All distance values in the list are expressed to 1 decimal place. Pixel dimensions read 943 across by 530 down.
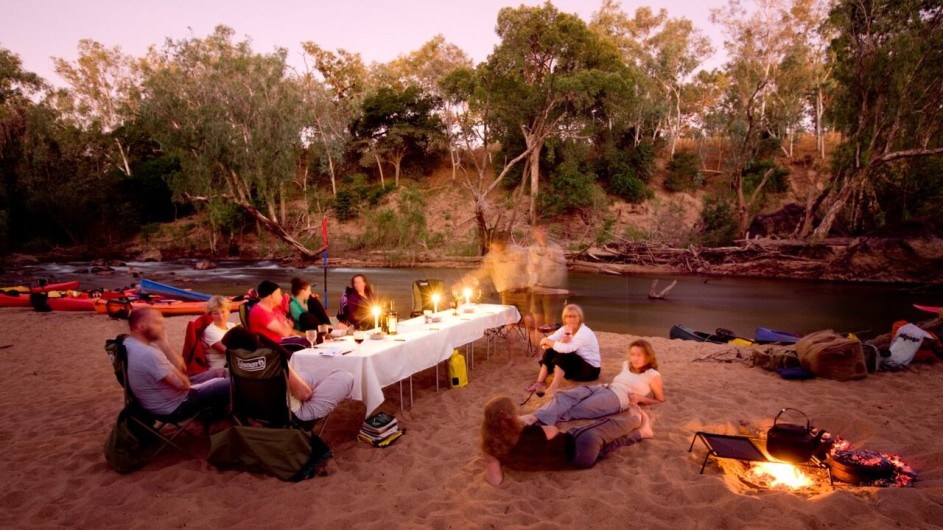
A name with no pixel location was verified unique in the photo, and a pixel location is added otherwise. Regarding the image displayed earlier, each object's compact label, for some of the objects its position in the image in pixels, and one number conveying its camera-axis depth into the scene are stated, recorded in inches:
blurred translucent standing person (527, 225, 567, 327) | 379.2
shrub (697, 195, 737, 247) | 933.8
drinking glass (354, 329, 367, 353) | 176.4
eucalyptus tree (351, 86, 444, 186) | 1393.9
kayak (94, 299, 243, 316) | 414.6
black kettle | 124.1
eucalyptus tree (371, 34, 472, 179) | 1379.3
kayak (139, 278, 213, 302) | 479.5
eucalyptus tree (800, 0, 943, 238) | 717.3
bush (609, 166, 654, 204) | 1210.0
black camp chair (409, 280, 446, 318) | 298.8
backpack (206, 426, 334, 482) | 136.1
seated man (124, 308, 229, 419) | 138.7
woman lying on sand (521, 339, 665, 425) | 153.4
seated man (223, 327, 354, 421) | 138.5
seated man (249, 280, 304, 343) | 185.6
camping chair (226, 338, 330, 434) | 135.6
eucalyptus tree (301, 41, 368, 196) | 1238.3
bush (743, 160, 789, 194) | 1187.9
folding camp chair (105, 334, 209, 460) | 138.0
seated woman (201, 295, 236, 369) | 179.2
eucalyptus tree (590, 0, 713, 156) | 1441.9
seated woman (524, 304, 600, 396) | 208.4
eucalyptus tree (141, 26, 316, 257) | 929.5
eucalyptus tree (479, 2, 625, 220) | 1067.3
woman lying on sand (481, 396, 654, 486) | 128.5
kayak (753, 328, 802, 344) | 319.3
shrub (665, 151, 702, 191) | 1262.3
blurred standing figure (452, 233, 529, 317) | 389.7
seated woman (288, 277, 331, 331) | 236.2
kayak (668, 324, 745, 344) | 341.1
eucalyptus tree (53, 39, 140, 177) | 1510.8
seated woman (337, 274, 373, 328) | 265.9
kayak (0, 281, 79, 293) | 486.6
